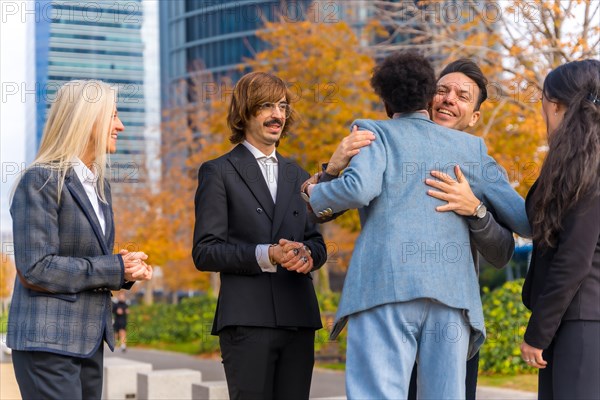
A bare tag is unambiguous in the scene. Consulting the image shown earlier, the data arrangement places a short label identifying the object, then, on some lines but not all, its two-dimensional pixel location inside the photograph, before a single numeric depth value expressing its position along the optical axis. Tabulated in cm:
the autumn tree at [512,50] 1139
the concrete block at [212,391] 782
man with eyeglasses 413
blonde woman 359
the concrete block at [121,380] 1002
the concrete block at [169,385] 907
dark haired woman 351
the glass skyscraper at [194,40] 6800
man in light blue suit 350
